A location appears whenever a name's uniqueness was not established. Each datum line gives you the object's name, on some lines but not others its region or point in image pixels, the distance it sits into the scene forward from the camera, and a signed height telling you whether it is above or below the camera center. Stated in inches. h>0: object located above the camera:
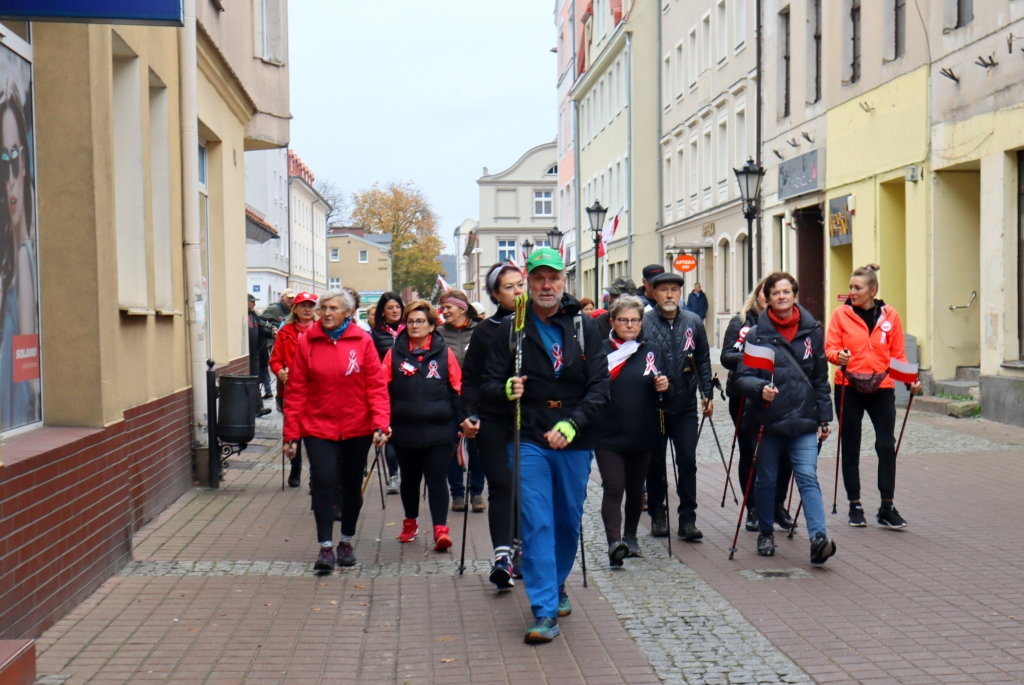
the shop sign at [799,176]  925.8 +96.1
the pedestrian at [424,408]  334.6 -28.4
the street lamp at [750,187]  797.9 +73.7
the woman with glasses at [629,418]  308.0 -29.7
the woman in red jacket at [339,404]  311.1 -24.9
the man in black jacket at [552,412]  236.4 -21.5
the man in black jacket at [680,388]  331.6 -24.0
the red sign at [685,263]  1136.2 +34.8
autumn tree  3538.4 +229.0
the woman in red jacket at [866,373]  348.2 -21.2
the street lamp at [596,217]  1170.6 +81.0
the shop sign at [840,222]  864.3 +53.9
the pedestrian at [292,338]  459.5 -11.8
